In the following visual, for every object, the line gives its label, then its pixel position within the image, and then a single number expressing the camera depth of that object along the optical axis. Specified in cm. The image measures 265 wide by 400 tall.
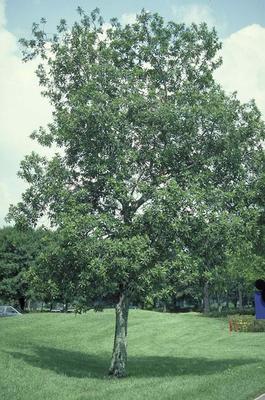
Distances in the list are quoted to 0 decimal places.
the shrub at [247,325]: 4997
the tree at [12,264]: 8756
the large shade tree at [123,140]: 2088
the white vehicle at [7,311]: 5906
